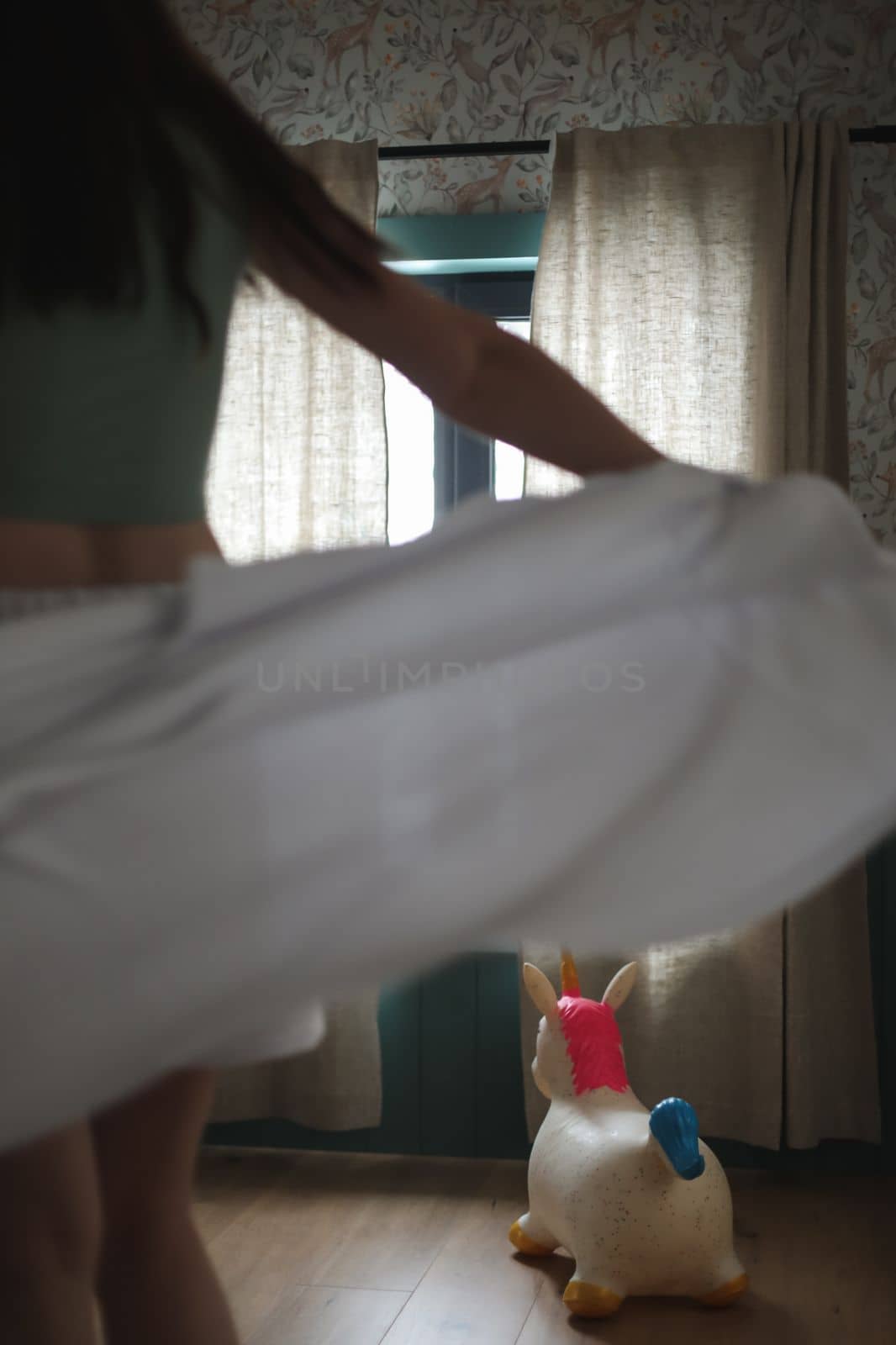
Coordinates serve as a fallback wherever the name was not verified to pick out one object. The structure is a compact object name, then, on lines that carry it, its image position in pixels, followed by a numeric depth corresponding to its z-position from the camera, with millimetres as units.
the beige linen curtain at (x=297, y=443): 2797
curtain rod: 2758
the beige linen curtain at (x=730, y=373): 2604
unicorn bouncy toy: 1959
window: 2994
